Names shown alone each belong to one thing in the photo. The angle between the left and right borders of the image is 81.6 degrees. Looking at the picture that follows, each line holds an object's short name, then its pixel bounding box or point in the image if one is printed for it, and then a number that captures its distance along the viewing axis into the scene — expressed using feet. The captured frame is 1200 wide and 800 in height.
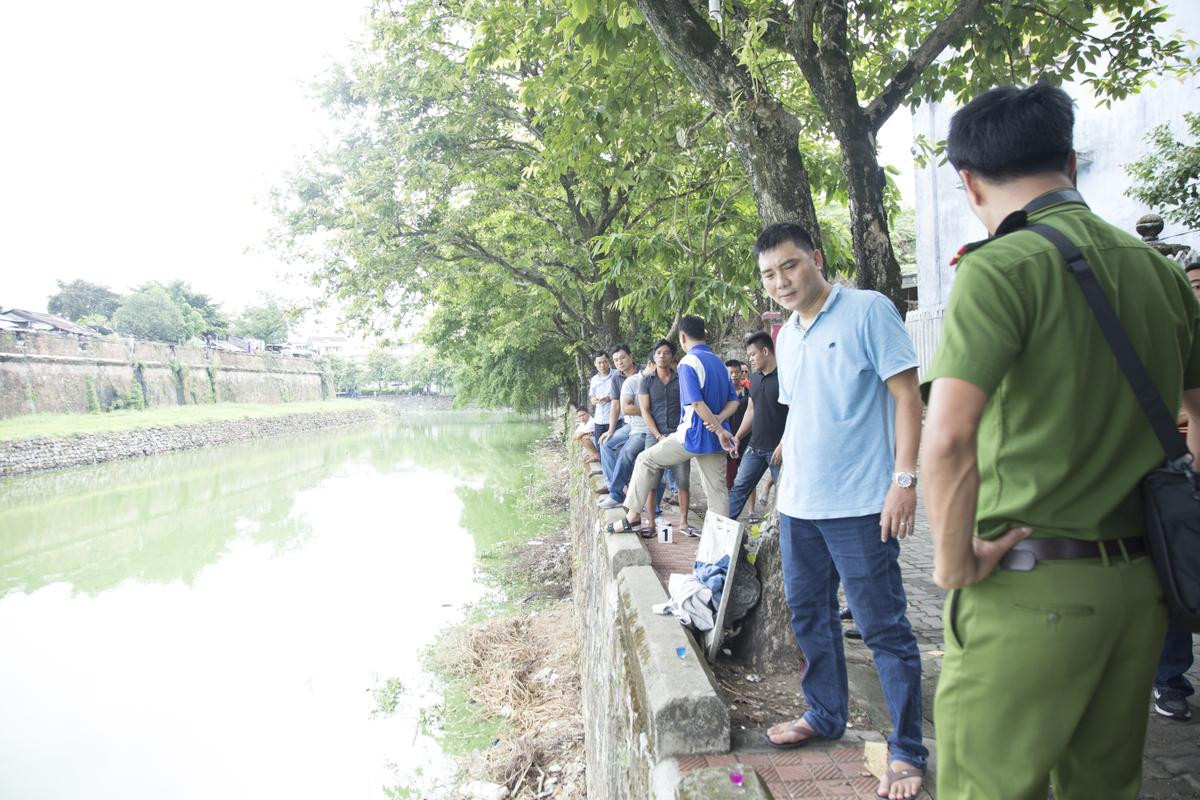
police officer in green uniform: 4.23
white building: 29.27
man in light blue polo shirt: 7.24
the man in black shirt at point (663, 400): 20.07
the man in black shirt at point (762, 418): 16.88
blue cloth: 10.91
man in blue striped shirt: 16.16
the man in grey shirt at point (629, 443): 21.38
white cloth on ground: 10.76
